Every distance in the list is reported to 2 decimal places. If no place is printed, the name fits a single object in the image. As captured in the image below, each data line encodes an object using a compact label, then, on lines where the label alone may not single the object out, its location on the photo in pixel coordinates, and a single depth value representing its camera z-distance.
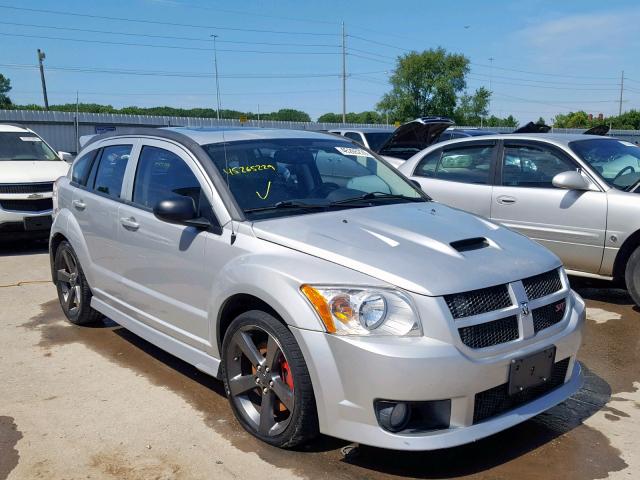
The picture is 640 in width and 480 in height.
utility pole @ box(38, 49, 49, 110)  51.44
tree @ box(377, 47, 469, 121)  75.00
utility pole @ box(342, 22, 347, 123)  52.42
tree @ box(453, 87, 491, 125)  76.56
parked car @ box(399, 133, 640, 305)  5.70
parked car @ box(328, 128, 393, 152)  12.59
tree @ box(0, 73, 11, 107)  86.62
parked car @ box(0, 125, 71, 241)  8.70
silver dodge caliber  2.83
